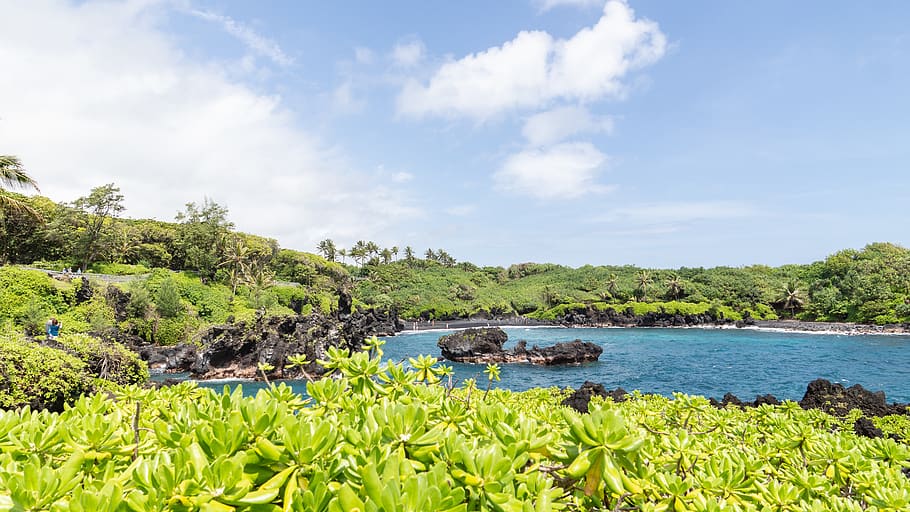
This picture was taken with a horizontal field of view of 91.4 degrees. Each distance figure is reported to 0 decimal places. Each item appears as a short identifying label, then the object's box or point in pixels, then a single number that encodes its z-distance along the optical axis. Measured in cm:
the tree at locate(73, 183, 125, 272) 4050
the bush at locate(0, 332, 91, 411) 915
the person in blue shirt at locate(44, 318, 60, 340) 1817
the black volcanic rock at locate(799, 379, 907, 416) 1171
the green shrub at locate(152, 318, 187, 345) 3262
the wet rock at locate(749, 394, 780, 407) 1278
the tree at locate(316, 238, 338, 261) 8619
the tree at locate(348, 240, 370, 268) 9354
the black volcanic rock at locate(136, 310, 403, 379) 2575
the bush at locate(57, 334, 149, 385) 1220
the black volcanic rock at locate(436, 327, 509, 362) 3509
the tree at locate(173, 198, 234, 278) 4809
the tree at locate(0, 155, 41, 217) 1831
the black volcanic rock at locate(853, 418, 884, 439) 917
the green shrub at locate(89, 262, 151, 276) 4184
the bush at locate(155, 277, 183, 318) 3378
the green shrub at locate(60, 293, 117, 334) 2659
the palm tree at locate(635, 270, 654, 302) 7444
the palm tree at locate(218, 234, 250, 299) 4600
